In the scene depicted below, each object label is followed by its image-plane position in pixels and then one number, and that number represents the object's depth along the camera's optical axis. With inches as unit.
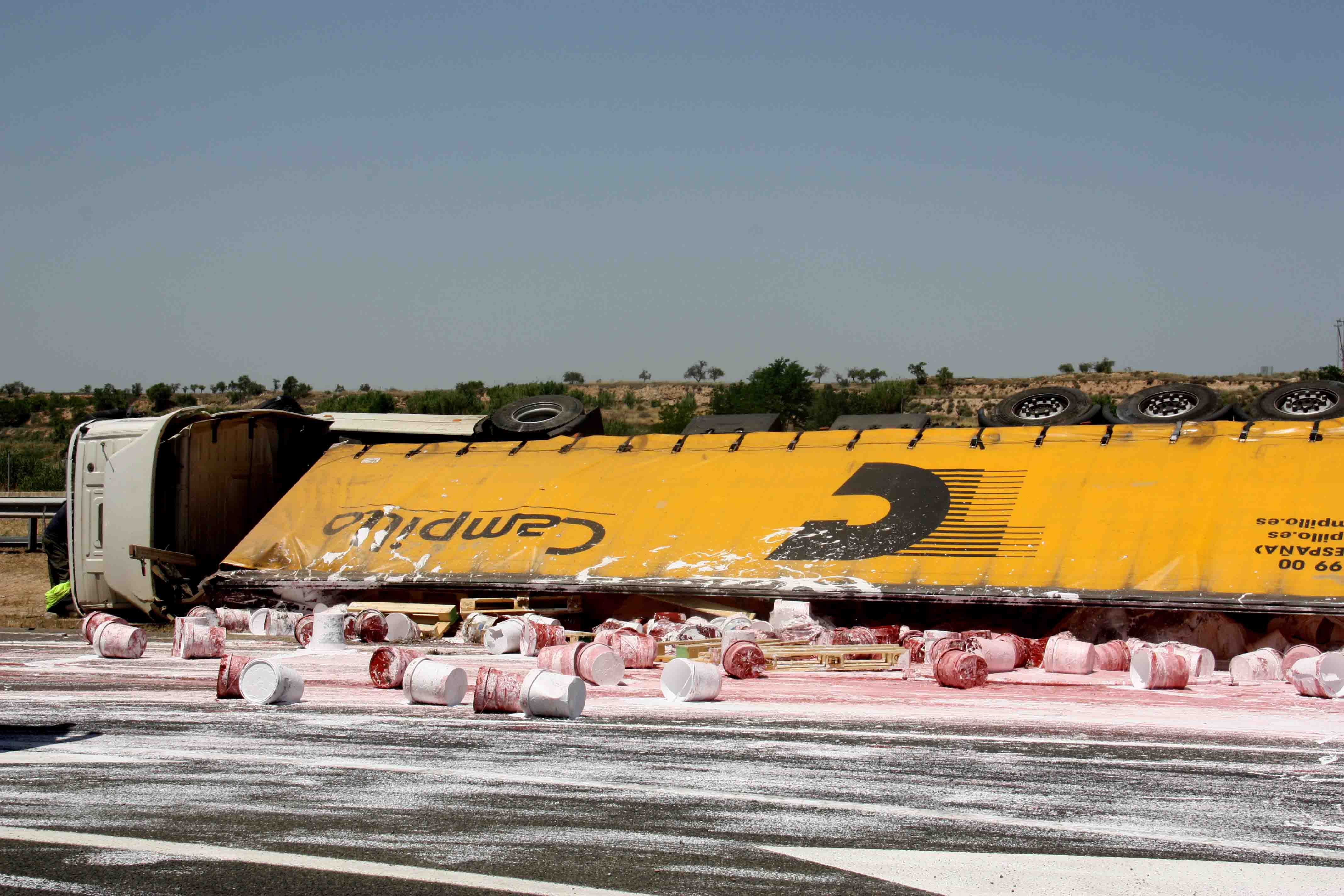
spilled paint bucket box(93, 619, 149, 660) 467.2
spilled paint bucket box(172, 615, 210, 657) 467.5
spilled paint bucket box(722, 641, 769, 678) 408.2
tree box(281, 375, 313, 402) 2992.1
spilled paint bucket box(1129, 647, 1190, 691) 379.2
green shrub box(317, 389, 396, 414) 2041.1
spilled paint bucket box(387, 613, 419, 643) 538.3
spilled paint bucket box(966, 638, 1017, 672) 421.7
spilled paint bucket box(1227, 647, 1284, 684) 407.2
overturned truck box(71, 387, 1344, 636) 474.3
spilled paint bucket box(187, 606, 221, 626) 577.9
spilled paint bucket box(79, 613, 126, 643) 502.0
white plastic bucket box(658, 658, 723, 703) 347.9
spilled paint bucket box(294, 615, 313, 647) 519.2
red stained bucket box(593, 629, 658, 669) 427.5
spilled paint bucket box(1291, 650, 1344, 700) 359.9
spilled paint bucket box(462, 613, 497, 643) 533.6
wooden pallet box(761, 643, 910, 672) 432.5
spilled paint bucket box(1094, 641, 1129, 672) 430.0
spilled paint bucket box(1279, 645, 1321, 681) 410.6
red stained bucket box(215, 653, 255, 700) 351.9
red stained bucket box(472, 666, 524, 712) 328.2
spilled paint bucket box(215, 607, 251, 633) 582.9
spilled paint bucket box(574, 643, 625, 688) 382.6
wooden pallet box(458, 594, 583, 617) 548.4
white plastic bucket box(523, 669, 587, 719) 318.7
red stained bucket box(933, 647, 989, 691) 381.4
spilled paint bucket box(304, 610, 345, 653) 500.7
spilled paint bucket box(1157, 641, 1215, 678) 403.8
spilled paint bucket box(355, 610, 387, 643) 533.3
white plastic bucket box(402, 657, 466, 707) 343.0
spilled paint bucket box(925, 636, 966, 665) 422.3
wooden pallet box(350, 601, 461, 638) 553.9
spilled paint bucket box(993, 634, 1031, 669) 436.5
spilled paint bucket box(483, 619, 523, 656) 484.4
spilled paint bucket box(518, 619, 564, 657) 482.6
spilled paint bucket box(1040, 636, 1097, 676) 416.8
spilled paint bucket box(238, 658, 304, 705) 344.2
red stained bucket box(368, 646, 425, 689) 378.9
